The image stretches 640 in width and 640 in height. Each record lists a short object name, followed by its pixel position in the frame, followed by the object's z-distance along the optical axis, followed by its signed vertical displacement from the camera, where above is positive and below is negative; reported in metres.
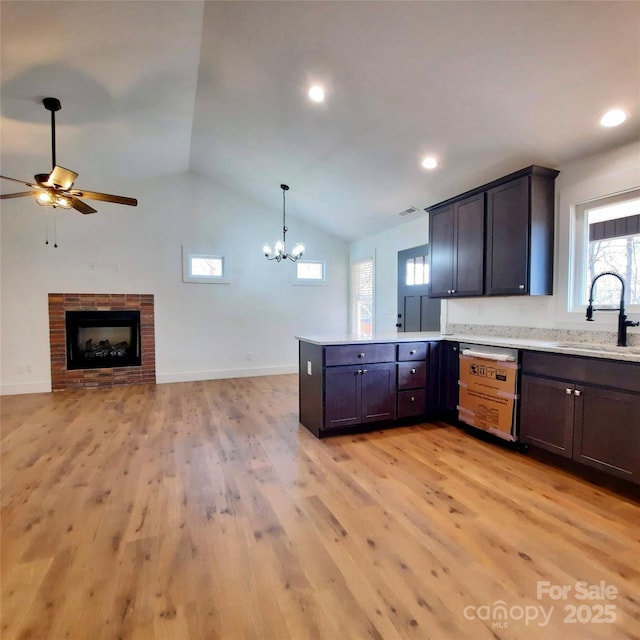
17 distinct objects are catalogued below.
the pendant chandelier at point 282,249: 5.06 +0.93
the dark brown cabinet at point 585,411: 2.26 -0.75
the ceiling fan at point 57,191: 2.86 +1.02
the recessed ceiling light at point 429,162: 3.68 +1.55
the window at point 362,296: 6.44 +0.19
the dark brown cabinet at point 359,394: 3.31 -0.86
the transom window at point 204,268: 5.88 +0.67
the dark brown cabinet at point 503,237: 3.16 +0.69
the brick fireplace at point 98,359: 5.24 -0.56
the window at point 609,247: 2.85 +0.51
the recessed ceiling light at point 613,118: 2.53 +1.40
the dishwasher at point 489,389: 2.98 -0.76
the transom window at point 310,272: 6.70 +0.67
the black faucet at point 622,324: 2.64 -0.13
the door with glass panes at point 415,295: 4.94 +0.17
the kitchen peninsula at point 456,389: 2.32 -0.71
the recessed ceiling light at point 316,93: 3.08 +1.93
